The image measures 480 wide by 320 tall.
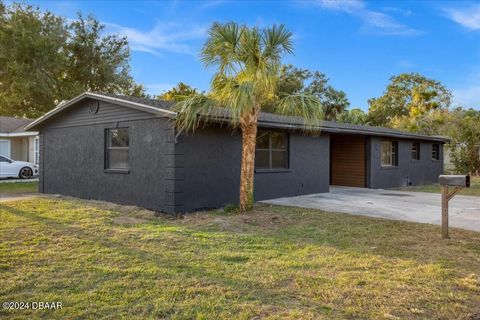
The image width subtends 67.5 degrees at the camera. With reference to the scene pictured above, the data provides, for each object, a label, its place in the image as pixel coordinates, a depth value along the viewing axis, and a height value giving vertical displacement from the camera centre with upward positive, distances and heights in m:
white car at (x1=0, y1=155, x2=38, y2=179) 17.36 -0.35
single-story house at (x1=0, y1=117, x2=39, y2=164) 20.23 +1.22
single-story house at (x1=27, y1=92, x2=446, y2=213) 8.24 +0.19
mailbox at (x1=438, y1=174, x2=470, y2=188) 5.56 -0.26
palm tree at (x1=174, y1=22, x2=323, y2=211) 7.17 +1.81
